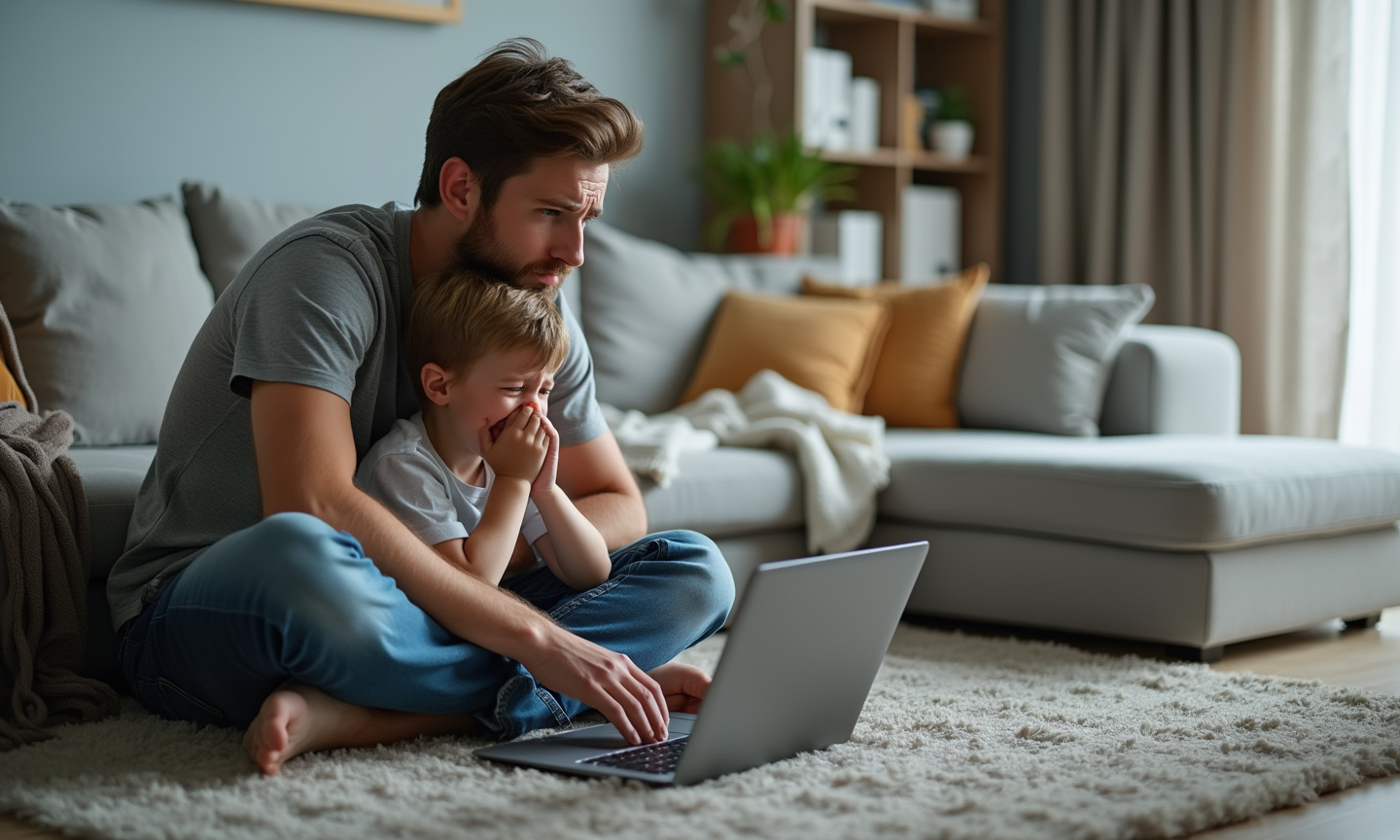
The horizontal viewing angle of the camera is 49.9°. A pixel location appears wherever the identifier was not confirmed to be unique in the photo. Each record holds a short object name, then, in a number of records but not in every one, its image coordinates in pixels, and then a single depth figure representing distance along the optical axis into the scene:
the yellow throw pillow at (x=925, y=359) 3.44
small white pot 4.61
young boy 1.78
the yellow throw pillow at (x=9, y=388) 2.20
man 1.62
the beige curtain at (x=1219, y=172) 3.96
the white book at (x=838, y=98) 4.29
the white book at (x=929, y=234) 4.54
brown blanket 1.88
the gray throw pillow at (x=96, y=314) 2.51
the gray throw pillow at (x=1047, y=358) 3.32
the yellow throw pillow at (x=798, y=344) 3.33
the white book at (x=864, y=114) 4.40
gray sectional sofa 2.54
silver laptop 1.53
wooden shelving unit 4.17
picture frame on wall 3.37
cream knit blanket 2.85
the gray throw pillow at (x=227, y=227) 2.82
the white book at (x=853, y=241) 4.29
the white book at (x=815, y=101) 4.20
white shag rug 1.47
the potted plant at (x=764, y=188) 3.97
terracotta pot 4.03
